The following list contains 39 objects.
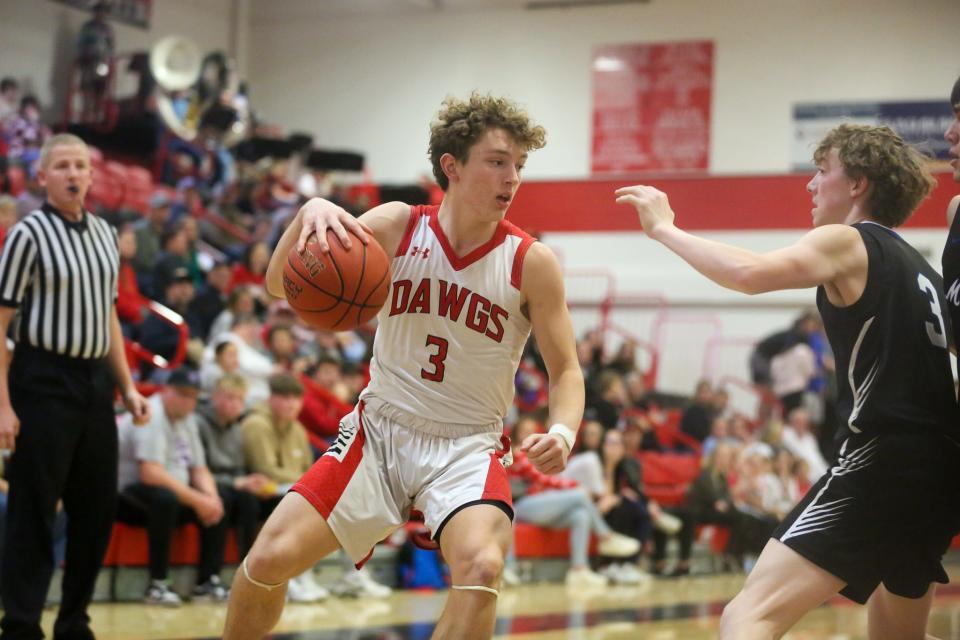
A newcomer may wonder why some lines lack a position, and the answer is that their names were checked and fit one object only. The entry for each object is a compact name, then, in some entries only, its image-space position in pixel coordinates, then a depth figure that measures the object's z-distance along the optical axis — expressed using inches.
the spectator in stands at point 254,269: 503.5
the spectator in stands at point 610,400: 470.6
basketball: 148.3
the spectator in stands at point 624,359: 583.2
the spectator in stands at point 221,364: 347.9
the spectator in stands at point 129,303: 387.0
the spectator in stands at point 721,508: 454.3
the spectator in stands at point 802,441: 530.0
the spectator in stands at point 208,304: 426.6
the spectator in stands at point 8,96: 581.5
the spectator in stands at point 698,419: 542.6
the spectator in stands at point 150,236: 456.8
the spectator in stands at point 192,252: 470.9
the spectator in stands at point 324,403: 369.4
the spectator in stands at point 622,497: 420.5
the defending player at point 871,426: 133.1
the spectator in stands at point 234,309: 414.3
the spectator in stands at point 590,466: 414.9
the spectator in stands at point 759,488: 466.9
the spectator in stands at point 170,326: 371.9
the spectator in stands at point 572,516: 397.1
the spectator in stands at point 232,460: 311.9
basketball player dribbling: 147.9
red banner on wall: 723.4
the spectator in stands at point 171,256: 443.2
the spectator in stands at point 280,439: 322.0
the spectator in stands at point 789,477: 480.7
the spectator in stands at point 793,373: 577.3
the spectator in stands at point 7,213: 386.7
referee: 202.4
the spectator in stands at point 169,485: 291.0
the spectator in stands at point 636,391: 553.9
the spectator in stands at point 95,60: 652.7
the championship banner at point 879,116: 680.4
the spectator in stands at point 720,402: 555.3
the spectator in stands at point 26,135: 530.4
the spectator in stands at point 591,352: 567.8
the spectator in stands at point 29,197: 438.9
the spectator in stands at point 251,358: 367.9
